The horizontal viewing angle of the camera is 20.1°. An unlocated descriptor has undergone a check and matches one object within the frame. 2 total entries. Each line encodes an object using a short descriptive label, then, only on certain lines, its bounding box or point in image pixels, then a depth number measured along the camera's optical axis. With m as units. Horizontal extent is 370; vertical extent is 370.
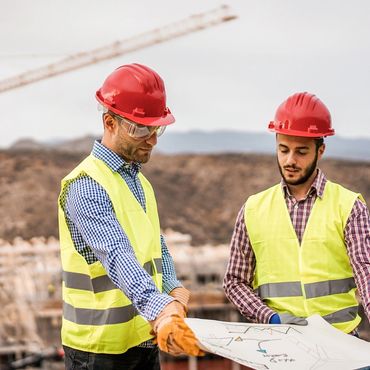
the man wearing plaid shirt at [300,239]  4.09
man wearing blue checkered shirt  3.56
